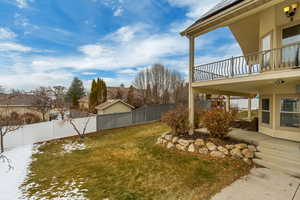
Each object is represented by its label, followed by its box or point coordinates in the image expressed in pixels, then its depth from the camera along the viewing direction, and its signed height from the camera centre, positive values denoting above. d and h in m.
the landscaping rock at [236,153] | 4.88 -1.95
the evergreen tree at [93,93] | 24.10 +0.90
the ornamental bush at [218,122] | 5.57 -0.98
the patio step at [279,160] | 4.12 -1.95
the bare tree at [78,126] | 9.75 -2.04
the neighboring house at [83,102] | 29.80 -0.81
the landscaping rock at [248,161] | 4.67 -2.13
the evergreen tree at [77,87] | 37.75 +3.10
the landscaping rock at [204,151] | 5.45 -2.07
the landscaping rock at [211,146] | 5.34 -1.87
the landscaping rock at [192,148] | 5.74 -2.09
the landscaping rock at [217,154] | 5.11 -2.08
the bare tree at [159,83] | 20.61 +2.20
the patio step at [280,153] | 4.26 -1.82
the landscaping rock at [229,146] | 5.12 -1.80
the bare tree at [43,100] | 10.81 -0.12
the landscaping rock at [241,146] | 5.02 -1.75
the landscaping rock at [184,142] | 5.97 -1.92
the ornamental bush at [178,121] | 6.69 -1.12
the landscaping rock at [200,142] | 5.65 -1.82
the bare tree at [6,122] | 6.97 -1.27
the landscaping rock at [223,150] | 5.10 -1.92
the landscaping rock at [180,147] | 6.00 -2.15
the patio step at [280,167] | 3.92 -2.09
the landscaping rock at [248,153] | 4.82 -1.93
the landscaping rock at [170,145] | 6.38 -2.17
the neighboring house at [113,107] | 17.61 -1.14
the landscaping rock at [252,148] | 4.98 -1.81
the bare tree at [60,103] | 9.85 -0.33
